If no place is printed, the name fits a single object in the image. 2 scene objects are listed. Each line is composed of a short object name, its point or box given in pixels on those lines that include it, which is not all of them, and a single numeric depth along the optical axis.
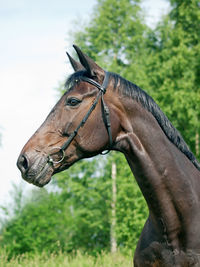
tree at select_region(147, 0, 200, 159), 18.50
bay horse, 3.37
